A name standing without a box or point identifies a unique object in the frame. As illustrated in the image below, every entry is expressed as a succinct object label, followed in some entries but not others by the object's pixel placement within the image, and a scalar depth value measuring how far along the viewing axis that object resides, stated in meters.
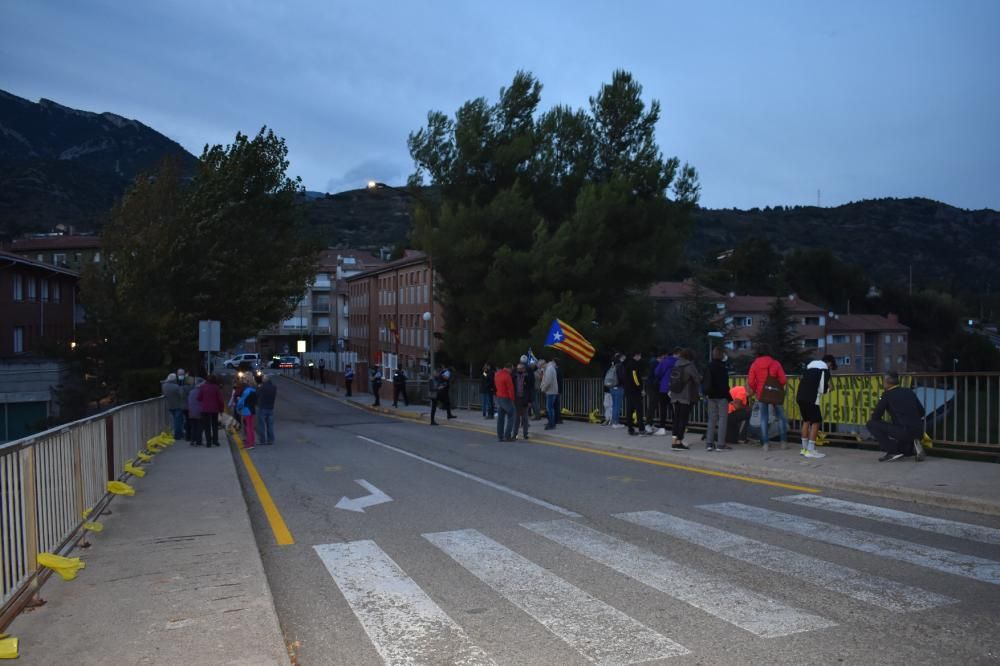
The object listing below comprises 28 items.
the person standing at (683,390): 14.16
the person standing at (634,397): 17.17
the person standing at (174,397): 20.05
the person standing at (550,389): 19.66
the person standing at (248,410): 19.14
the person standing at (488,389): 25.61
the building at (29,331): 42.44
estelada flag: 22.64
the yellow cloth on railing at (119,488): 9.35
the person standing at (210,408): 18.69
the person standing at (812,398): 12.26
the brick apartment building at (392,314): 62.87
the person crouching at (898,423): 11.30
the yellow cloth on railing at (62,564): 5.91
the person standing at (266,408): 18.84
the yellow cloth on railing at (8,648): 4.57
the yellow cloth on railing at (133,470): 11.80
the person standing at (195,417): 19.09
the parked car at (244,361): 81.16
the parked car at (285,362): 92.95
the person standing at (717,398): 13.41
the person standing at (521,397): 18.34
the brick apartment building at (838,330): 88.75
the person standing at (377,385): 38.91
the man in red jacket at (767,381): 13.05
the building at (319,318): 105.19
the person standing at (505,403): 17.53
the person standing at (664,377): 16.53
